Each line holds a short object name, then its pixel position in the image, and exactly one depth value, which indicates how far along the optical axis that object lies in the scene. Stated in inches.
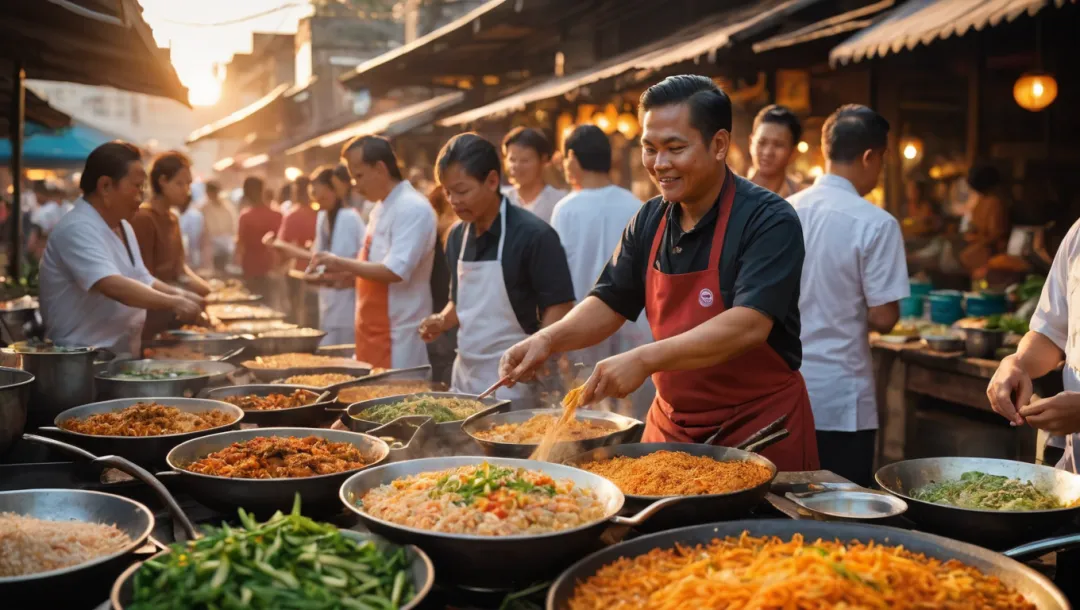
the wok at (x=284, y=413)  133.0
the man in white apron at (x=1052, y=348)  112.5
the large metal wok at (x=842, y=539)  70.6
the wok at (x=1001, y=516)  83.4
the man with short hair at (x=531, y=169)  253.9
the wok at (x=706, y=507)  86.3
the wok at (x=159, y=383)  143.5
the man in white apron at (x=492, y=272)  182.5
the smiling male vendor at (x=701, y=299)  111.5
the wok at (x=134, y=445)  107.3
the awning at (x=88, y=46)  197.9
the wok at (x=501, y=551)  73.4
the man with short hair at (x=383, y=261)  234.7
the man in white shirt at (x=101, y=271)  190.2
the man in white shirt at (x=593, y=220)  236.7
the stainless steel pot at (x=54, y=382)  138.9
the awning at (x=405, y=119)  616.7
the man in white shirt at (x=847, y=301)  167.2
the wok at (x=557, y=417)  111.6
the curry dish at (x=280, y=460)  96.0
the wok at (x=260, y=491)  89.9
